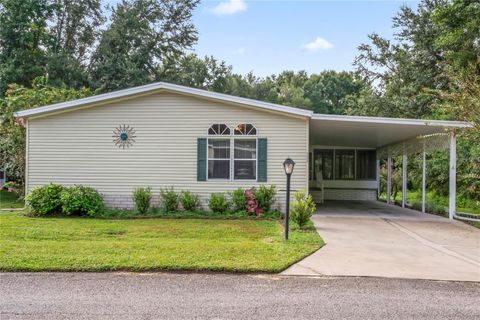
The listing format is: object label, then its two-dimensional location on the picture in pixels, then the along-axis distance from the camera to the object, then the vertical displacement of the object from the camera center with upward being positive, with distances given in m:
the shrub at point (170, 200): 9.91 -0.87
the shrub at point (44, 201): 9.45 -0.88
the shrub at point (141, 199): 9.86 -0.84
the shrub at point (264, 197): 9.77 -0.75
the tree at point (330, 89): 38.22 +7.88
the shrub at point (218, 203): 9.80 -0.92
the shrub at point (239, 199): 9.80 -0.81
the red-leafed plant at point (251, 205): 9.70 -0.95
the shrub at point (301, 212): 7.71 -0.88
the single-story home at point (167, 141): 9.94 +0.63
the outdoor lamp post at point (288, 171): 6.48 -0.07
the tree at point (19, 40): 18.72 +6.05
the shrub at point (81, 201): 9.41 -0.89
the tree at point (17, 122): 11.73 +1.23
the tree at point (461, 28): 13.41 +4.88
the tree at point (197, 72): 25.64 +6.57
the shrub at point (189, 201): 9.91 -0.88
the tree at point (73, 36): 21.39 +8.08
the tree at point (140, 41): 22.42 +7.74
